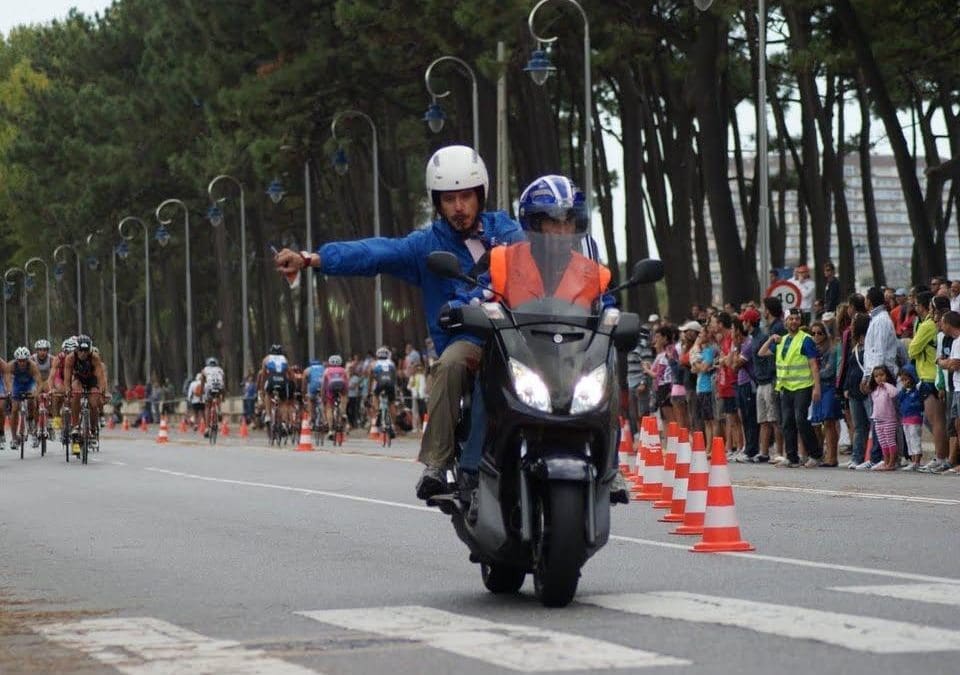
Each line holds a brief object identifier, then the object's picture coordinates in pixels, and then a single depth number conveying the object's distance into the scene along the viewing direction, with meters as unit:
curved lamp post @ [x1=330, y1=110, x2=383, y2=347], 56.97
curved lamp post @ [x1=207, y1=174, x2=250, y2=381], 69.81
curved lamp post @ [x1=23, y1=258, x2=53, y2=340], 101.78
